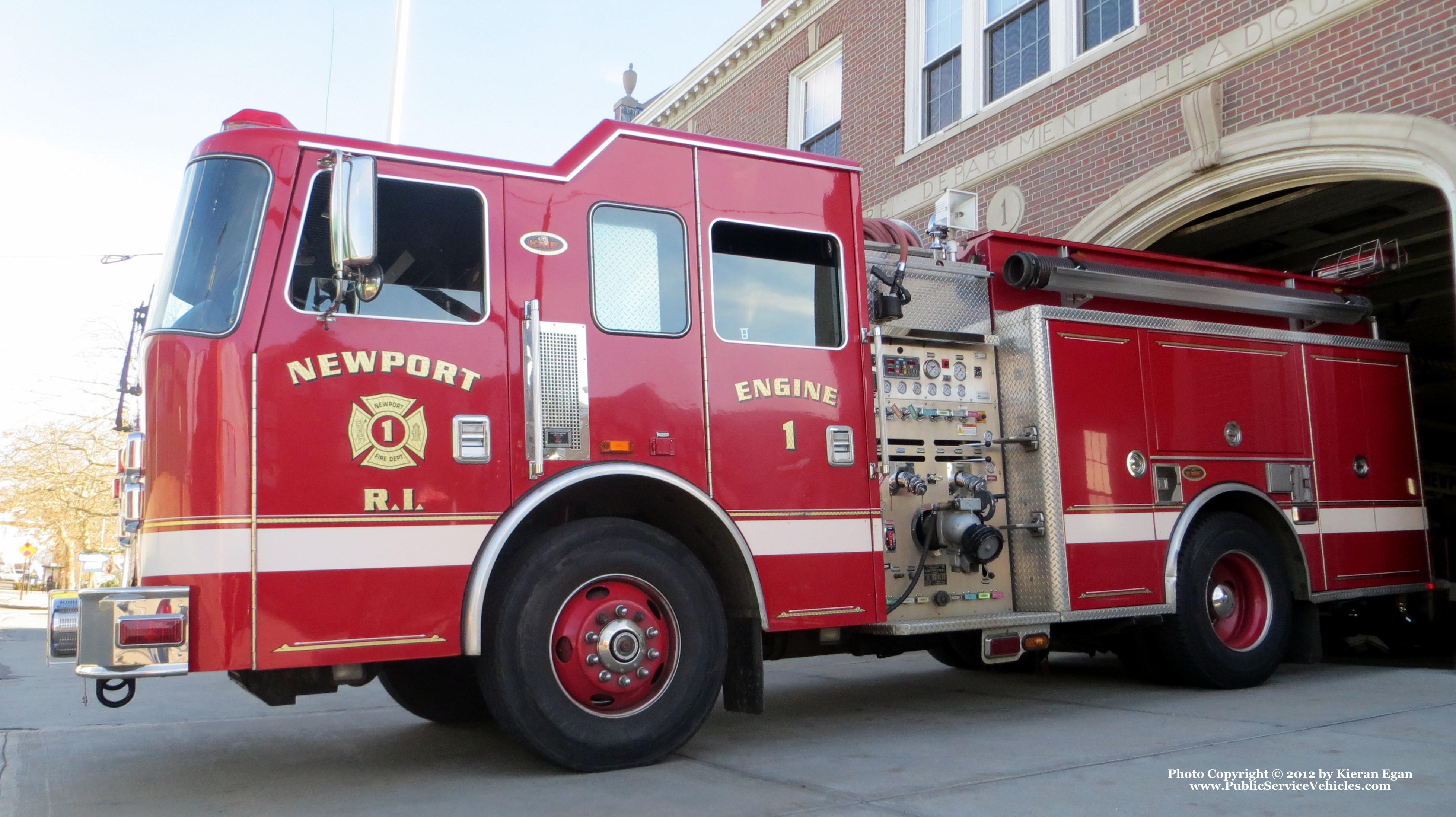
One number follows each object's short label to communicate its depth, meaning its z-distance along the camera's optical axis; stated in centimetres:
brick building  848
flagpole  984
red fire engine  434
